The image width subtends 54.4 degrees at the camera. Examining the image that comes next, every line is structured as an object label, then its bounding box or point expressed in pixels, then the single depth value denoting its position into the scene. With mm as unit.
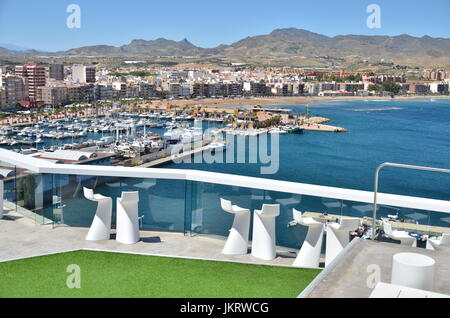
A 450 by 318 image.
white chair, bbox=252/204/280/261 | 7000
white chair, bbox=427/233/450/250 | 6362
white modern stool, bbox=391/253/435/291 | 4026
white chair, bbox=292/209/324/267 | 6793
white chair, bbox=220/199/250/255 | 7189
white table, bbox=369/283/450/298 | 3794
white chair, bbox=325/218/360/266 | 6692
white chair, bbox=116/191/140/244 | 7504
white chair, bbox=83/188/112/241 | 7615
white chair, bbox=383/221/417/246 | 6513
